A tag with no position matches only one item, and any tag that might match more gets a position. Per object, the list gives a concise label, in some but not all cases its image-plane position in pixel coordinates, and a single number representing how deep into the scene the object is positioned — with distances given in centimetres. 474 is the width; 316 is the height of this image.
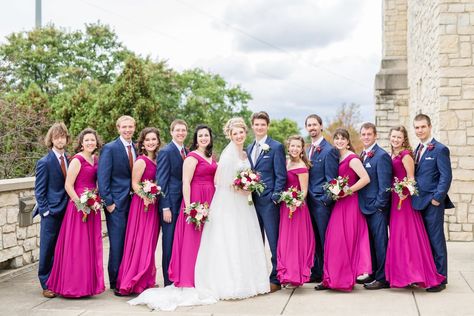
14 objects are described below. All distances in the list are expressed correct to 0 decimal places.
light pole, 3971
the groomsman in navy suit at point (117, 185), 715
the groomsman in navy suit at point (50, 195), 712
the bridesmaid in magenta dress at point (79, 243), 698
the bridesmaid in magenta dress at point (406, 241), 715
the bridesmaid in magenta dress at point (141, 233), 714
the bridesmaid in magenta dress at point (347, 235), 718
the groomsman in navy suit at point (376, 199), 725
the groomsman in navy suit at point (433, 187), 720
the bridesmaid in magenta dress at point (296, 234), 718
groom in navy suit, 719
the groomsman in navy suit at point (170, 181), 708
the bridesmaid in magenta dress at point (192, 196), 700
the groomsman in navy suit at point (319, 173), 732
